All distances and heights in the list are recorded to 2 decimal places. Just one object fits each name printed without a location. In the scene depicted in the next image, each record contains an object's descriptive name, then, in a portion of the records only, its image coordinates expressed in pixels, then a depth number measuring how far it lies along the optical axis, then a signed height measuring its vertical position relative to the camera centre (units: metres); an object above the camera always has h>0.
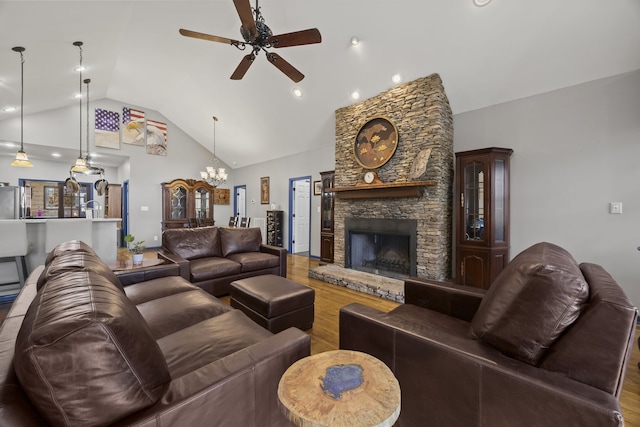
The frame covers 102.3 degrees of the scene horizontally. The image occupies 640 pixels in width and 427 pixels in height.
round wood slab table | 0.79 -0.62
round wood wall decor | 4.22 +1.22
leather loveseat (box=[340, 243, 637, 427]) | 0.91 -0.60
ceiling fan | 2.33 +1.70
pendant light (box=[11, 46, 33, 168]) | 3.12 +1.97
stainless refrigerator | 4.06 +0.15
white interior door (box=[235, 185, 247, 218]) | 8.89 +0.43
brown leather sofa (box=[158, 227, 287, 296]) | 3.38 -0.64
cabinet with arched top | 7.55 +0.32
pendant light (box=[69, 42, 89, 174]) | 4.36 +0.81
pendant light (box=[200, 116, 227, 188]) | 6.55 +1.01
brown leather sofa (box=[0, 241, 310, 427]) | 0.68 -0.50
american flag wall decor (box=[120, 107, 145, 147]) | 6.99 +2.39
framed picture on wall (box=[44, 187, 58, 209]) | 7.76 +0.48
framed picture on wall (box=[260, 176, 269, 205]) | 7.75 +0.71
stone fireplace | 3.78 +0.37
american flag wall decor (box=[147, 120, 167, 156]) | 7.45 +2.22
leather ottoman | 2.29 -0.83
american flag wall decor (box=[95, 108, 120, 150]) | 6.58 +2.20
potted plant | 3.13 -0.46
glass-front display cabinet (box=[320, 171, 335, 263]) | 5.59 -0.10
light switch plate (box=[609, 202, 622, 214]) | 2.94 +0.08
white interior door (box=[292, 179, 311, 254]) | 7.06 -0.07
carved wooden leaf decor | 3.76 +0.74
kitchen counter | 3.52 -0.42
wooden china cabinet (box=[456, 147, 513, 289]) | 3.50 -0.01
